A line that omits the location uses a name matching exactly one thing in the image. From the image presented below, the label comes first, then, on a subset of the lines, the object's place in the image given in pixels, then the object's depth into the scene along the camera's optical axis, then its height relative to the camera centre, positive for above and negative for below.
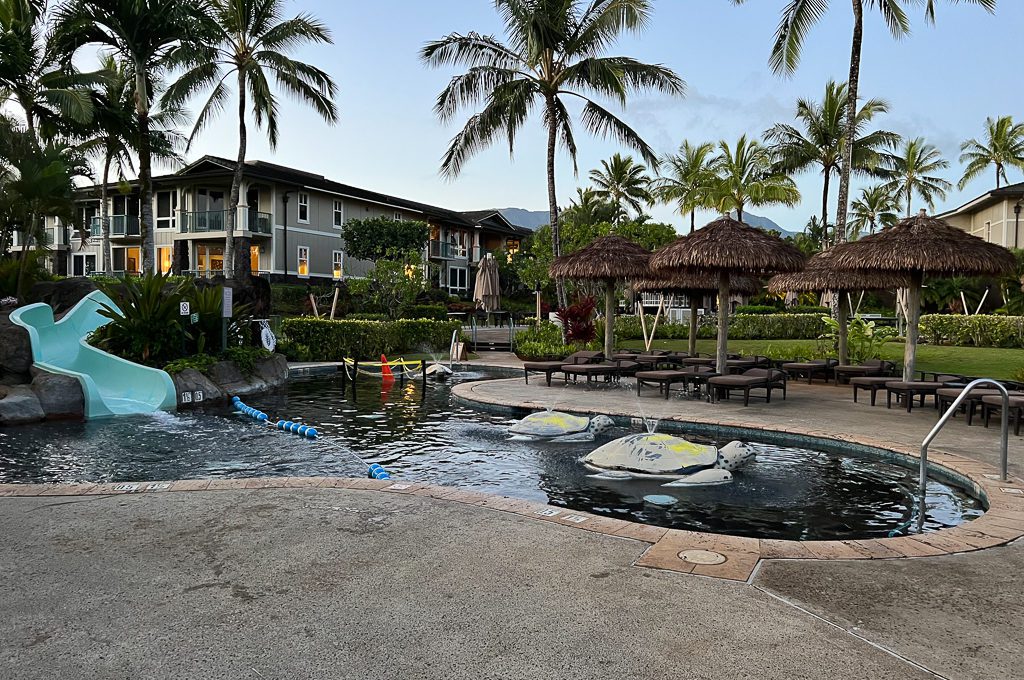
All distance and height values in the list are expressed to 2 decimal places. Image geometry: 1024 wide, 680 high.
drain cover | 4.28 -1.45
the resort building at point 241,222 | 35.28 +4.70
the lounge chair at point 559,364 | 14.84 -0.97
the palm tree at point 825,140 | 39.34 +10.61
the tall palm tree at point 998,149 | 49.56 +12.67
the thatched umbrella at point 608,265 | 15.42 +1.21
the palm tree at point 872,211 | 60.72 +9.95
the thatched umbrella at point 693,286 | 15.37 +0.83
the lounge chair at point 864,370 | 13.93 -0.92
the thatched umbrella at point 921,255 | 11.27 +1.14
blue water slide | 11.58 -1.08
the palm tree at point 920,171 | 55.62 +12.33
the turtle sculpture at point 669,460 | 7.33 -1.50
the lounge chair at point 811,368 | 14.72 -0.94
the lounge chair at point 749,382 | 11.63 -1.00
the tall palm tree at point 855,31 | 18.86 +8.28
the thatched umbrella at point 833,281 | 14.18 +0.90
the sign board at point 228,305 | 13.74 +0.15
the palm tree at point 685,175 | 46.16 +10.08
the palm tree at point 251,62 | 25.48 +9.20
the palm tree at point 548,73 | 21.73 +7.74
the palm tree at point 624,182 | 54.78 +10.74
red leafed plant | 20.39 -0.13
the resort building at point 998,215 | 38.69 +6.59
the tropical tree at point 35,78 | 21.83 +7.71
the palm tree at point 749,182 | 40.62 +8.23
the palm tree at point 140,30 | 22.23 +9.07
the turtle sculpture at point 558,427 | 9.63 -1.50
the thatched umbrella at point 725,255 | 12.46 +1.19
